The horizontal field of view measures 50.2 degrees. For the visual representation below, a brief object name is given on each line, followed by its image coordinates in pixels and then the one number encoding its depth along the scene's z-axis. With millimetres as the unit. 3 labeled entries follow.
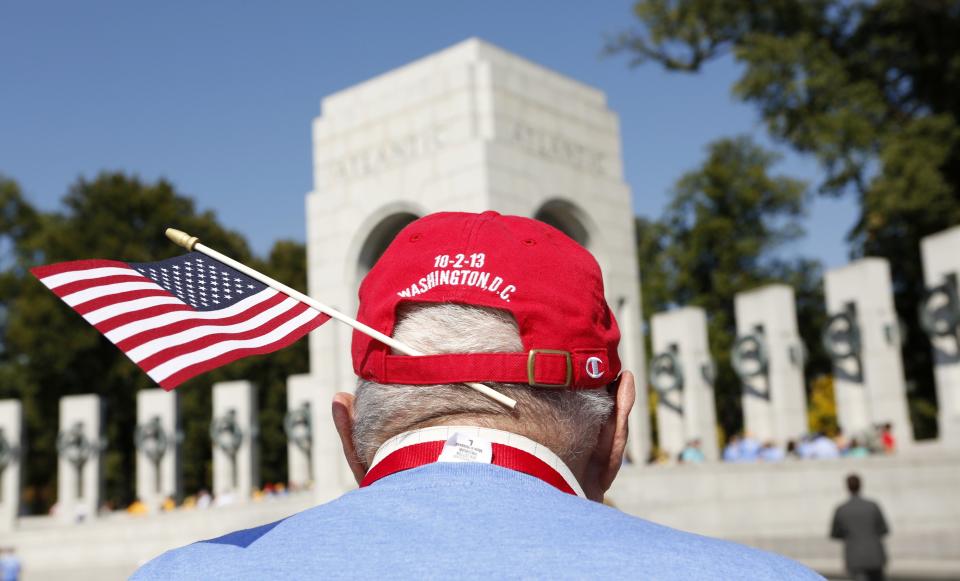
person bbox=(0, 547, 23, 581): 13773
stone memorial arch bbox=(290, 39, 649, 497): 17203
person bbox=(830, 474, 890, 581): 9875
